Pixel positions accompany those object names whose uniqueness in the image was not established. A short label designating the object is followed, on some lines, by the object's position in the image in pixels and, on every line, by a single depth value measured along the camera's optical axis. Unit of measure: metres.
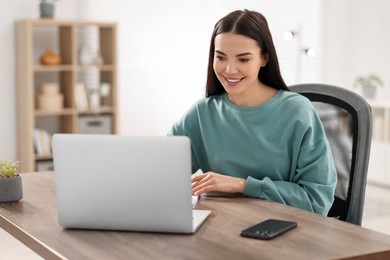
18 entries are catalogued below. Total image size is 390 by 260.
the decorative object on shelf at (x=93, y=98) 5.59
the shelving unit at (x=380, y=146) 6.21
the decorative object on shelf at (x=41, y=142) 5.39
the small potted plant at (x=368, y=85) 6.48
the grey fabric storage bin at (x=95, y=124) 5.59
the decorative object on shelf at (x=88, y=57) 5.59
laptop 1.64
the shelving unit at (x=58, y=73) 5.33
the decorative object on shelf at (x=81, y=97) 5.56
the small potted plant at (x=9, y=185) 2.01
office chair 2.22
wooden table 1.52
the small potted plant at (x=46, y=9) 5.33
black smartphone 1.64
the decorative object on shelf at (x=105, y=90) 5.61
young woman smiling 2.08
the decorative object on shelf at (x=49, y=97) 5.43
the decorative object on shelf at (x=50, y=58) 5.40
